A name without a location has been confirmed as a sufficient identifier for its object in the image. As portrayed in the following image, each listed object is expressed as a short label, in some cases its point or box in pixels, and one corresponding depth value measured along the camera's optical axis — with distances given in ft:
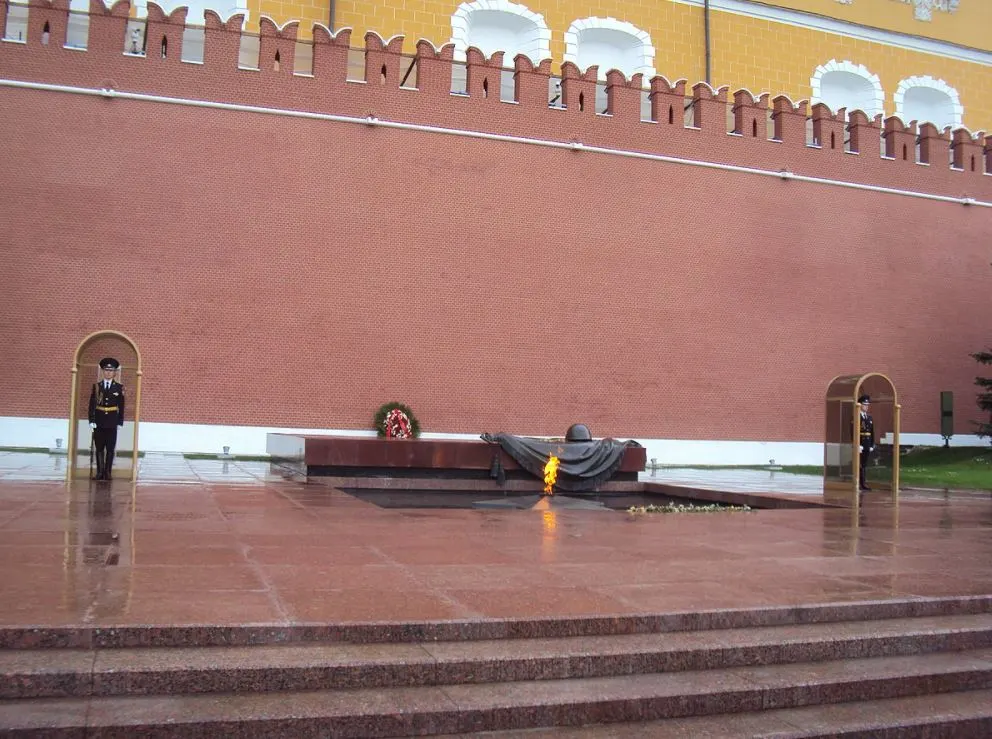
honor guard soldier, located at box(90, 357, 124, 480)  25.98
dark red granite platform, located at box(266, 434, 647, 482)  30.01
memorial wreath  40.52
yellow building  50.88
